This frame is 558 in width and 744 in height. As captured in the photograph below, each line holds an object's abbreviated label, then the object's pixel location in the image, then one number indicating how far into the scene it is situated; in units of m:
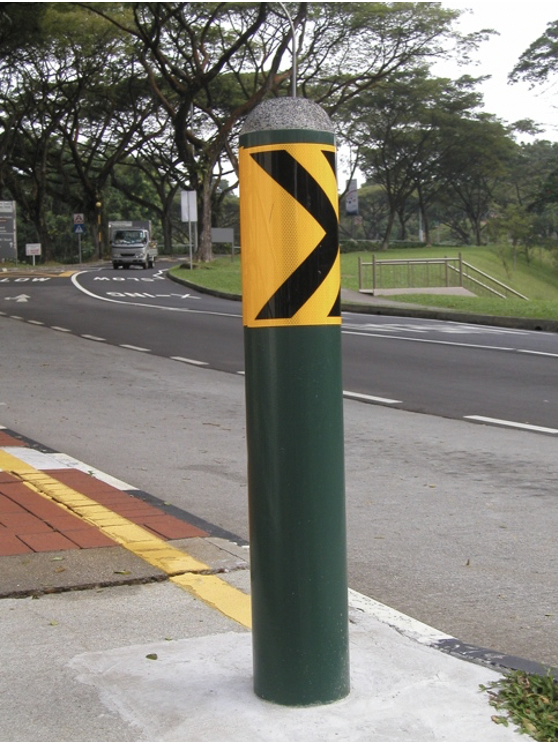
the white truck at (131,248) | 48.66
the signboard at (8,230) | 52.50
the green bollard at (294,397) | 2.76
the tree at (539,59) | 37.81
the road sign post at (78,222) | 59.51
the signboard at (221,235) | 47.00
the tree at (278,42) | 37.31
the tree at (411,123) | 60.44
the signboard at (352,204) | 32.31
